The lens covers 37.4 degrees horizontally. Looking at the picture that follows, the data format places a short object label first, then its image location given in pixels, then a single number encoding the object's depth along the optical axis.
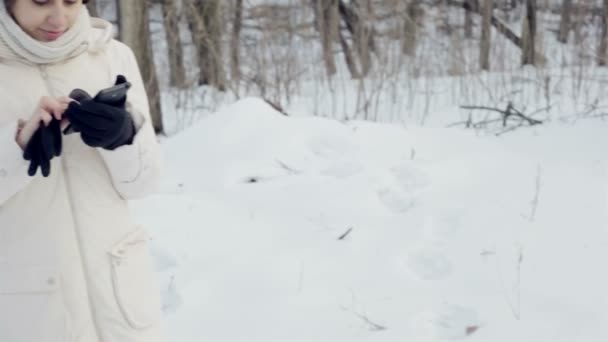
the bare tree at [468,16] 10.87
